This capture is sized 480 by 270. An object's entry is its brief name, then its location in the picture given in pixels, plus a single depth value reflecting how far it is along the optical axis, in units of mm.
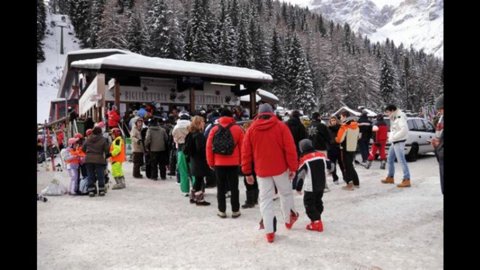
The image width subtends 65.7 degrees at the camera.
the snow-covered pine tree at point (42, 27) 67150
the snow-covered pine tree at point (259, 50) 56531
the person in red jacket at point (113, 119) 14898
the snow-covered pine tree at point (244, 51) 52156
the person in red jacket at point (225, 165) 6090
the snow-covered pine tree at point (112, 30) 51722
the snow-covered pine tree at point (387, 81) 69625
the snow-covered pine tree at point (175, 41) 47500
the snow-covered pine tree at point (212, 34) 50394
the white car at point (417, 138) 13617
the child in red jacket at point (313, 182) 5324
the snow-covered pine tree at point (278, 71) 57188
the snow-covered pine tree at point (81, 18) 69625
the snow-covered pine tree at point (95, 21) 60319
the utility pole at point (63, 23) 85775
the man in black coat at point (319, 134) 8445
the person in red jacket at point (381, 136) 12578
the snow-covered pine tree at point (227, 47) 51856
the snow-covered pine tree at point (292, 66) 55375
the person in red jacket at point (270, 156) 4988
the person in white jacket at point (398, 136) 8289
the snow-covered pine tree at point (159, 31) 48297
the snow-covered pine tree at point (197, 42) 47062
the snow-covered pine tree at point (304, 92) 52344
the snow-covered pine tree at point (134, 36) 49531
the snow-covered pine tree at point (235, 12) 70225
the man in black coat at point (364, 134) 12828
